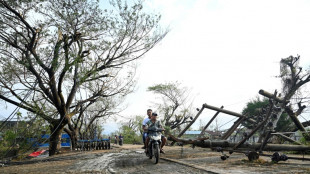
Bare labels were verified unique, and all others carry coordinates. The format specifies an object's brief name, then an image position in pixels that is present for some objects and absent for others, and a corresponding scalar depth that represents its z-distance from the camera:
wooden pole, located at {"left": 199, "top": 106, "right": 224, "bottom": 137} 9.79
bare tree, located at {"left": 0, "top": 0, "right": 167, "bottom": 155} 12.36
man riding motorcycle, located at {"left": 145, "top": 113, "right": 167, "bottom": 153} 7.35
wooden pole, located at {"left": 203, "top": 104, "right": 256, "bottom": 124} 9.66
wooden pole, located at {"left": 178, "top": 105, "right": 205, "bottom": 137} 9.73
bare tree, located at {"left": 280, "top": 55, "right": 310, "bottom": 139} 15.55
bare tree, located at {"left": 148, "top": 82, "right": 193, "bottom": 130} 35.06
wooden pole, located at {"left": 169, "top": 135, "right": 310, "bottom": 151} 7.17
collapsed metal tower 6.72
